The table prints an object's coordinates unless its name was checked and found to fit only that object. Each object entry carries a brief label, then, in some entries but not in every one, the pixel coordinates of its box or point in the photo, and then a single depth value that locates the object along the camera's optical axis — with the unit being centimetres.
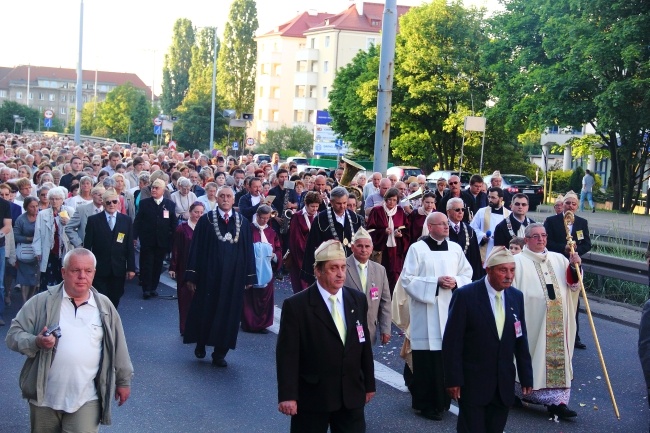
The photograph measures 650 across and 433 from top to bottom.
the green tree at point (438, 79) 5242
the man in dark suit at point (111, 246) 1112
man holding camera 571
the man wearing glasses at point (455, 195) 1565
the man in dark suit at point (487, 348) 641
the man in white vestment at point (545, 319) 862
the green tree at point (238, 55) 9512
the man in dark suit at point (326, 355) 581
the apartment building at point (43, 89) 18712
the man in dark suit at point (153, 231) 1456
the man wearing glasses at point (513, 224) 1194
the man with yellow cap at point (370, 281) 805
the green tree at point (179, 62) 10950
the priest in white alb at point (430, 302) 842
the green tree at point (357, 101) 5688
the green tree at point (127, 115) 8281
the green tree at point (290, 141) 7156
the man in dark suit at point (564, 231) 1197
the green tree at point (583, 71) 3403
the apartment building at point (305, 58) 9231
